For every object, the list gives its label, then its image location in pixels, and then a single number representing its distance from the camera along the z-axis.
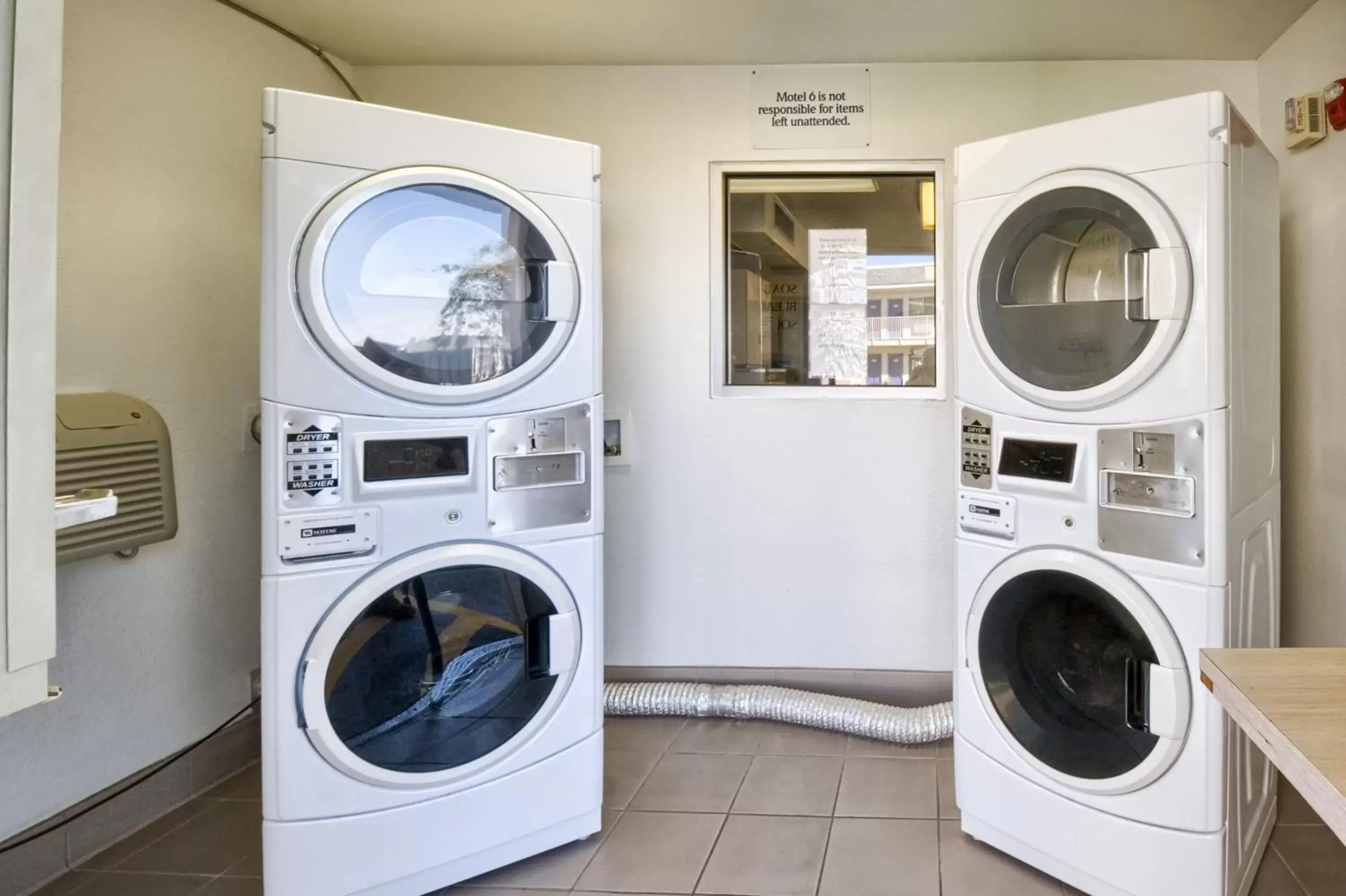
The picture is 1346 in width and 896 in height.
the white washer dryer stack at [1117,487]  1.32
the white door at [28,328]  0.63
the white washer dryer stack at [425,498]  1.36
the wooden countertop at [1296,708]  0.68
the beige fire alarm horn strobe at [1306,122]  1.82
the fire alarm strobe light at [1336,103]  1.73
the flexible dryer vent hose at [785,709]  2.13
